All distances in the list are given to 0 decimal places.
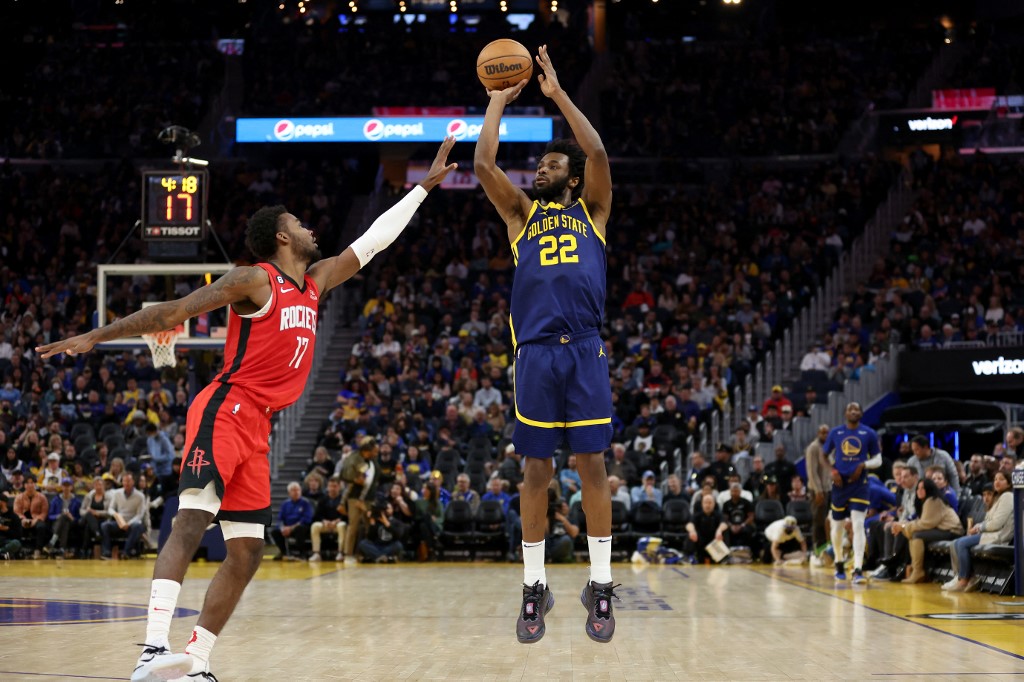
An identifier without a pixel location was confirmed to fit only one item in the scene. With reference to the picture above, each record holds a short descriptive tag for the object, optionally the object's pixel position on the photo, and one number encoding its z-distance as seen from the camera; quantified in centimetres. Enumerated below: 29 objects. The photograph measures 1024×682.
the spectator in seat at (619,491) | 1881
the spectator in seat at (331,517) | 1902
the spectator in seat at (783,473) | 1920
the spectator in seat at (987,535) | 1285
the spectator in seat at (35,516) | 1978
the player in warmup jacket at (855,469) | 1497
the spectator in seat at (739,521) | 1866
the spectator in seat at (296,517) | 1922
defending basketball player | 588
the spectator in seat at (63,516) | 1980
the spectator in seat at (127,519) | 1952
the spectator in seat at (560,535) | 1816
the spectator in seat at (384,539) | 1883
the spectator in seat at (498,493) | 1914
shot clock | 1720
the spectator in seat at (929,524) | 1454
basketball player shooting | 665
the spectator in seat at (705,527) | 1859
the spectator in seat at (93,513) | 1981
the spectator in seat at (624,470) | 1959
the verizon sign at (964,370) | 2158
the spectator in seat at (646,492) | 1909
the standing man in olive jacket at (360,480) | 1852
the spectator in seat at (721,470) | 1945
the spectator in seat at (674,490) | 1916
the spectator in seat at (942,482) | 1454
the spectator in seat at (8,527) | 1972
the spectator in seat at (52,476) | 2017
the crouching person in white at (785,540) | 1806
